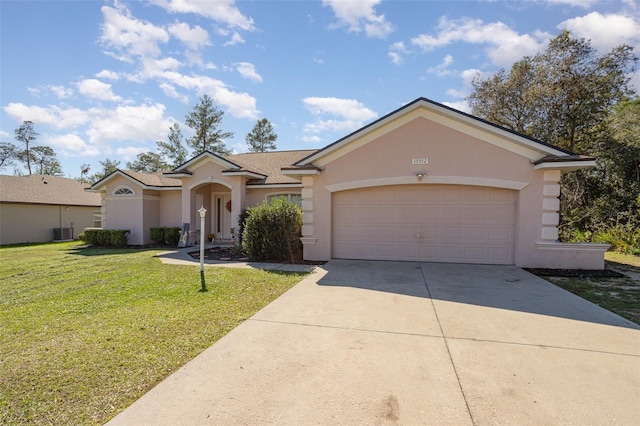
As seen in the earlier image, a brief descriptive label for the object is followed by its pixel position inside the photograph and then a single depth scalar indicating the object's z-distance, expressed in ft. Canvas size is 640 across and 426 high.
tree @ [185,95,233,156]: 114.01
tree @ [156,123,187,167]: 118.73
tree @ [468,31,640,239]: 53.01
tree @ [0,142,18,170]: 132.67
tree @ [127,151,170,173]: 135.20
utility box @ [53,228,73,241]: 67.51
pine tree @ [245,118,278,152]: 124.24
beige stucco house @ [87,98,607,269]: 29.60
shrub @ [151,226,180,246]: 51.67
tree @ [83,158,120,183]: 182.09
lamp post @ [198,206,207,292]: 22.49
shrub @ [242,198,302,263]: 34.96
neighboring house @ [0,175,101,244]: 61.00
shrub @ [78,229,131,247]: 51.96
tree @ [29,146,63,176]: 141.90
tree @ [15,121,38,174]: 134.72
